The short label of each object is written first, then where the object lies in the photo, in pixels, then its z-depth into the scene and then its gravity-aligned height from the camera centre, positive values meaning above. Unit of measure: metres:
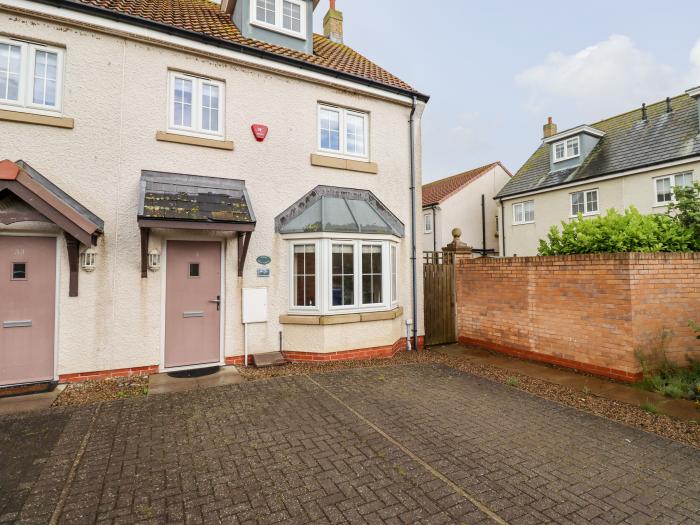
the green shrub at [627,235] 6.51 +0.77
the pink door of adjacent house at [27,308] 5.54 -0.37
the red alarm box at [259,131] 7.15 +2.95
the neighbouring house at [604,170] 14.44 +4.79
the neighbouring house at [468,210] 21.77 +4.22
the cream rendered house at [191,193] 5.69 +1.62
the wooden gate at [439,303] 9.15 -0.62
